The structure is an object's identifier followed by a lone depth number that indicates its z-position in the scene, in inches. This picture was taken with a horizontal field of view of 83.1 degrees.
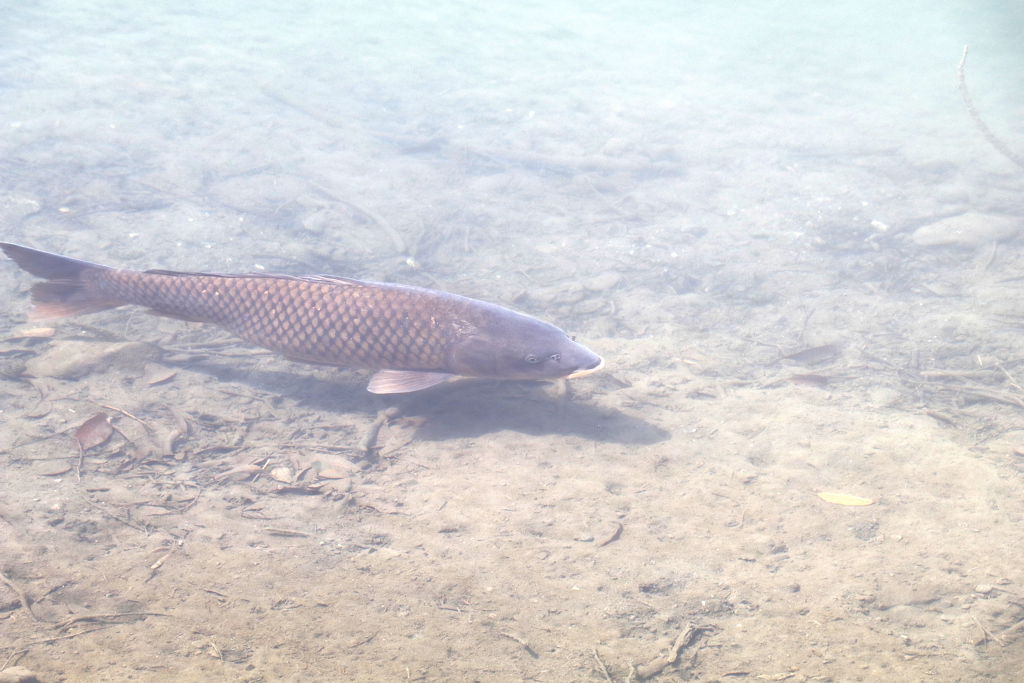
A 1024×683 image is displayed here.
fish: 151.8
